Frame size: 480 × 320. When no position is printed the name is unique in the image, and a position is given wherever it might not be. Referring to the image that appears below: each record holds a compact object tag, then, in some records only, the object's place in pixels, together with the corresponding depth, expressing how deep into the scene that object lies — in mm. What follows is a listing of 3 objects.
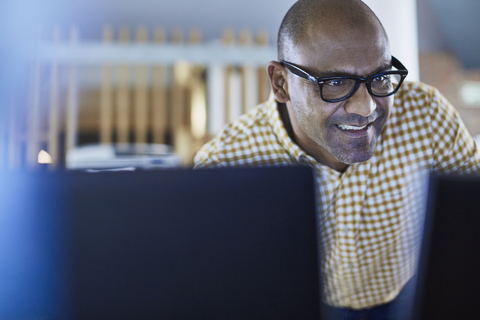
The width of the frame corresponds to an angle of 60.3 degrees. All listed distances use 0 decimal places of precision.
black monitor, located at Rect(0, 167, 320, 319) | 530
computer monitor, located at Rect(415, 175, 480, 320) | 520
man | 900
